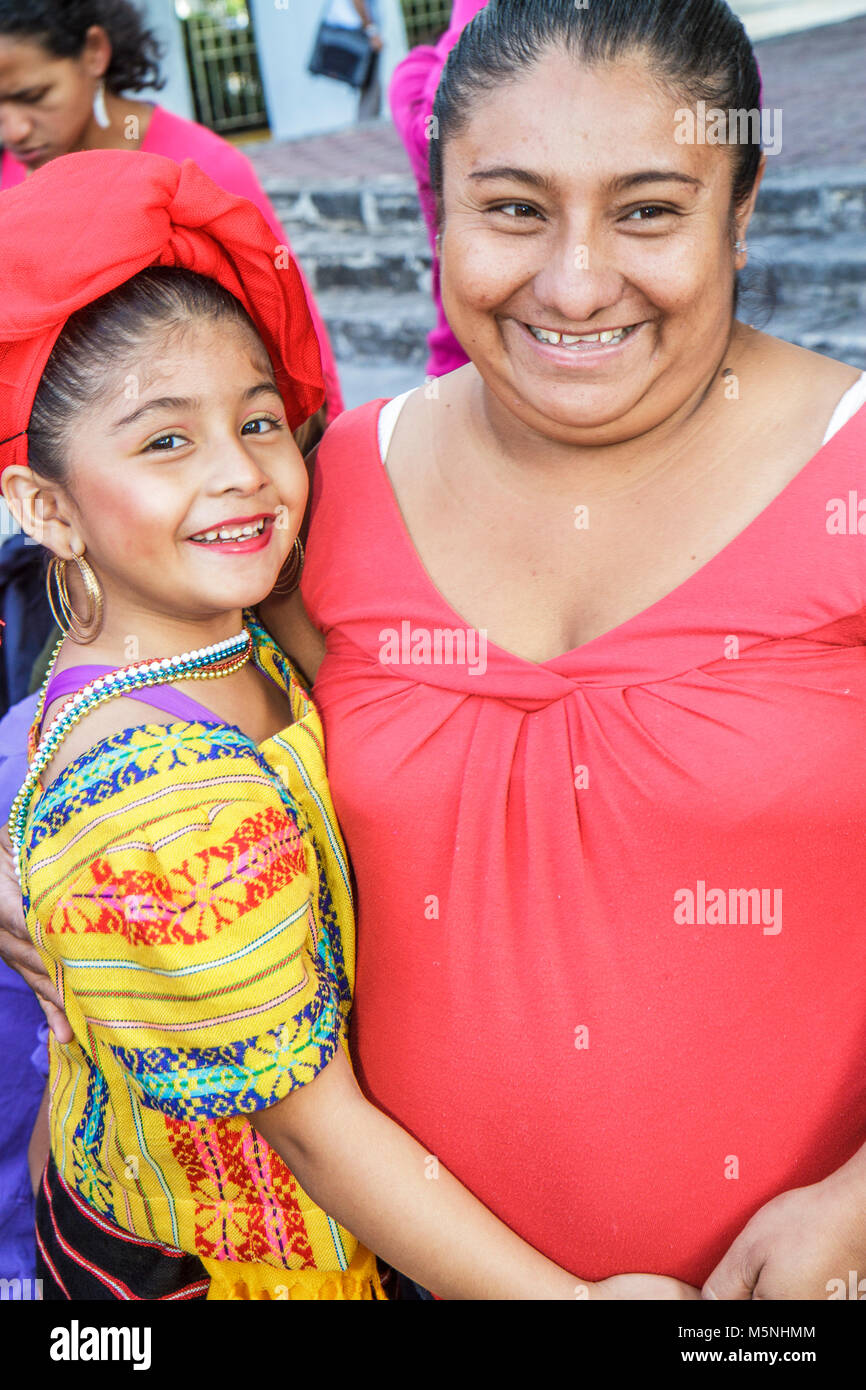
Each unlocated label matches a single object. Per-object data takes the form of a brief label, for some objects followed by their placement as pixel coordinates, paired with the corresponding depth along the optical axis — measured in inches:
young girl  58.4
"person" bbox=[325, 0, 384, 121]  430.9
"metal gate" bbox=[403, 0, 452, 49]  515.8
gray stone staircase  219.6
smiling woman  59.6
